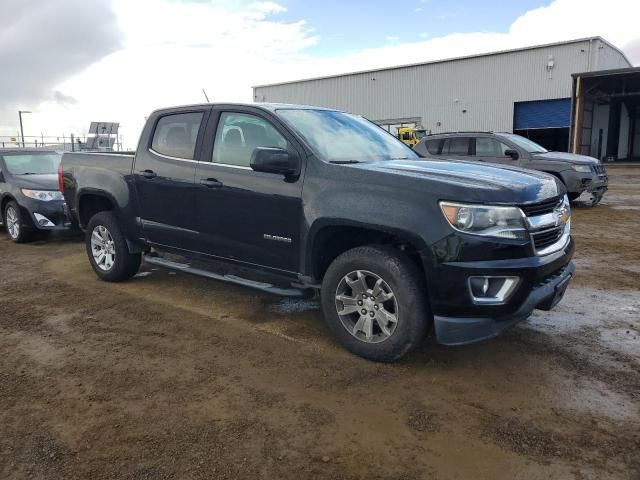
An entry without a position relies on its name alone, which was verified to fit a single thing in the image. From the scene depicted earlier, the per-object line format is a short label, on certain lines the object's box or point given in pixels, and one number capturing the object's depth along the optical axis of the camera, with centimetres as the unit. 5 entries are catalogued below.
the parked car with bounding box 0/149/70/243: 833
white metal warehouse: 3053
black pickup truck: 338
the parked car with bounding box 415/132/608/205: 1098
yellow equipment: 3347
